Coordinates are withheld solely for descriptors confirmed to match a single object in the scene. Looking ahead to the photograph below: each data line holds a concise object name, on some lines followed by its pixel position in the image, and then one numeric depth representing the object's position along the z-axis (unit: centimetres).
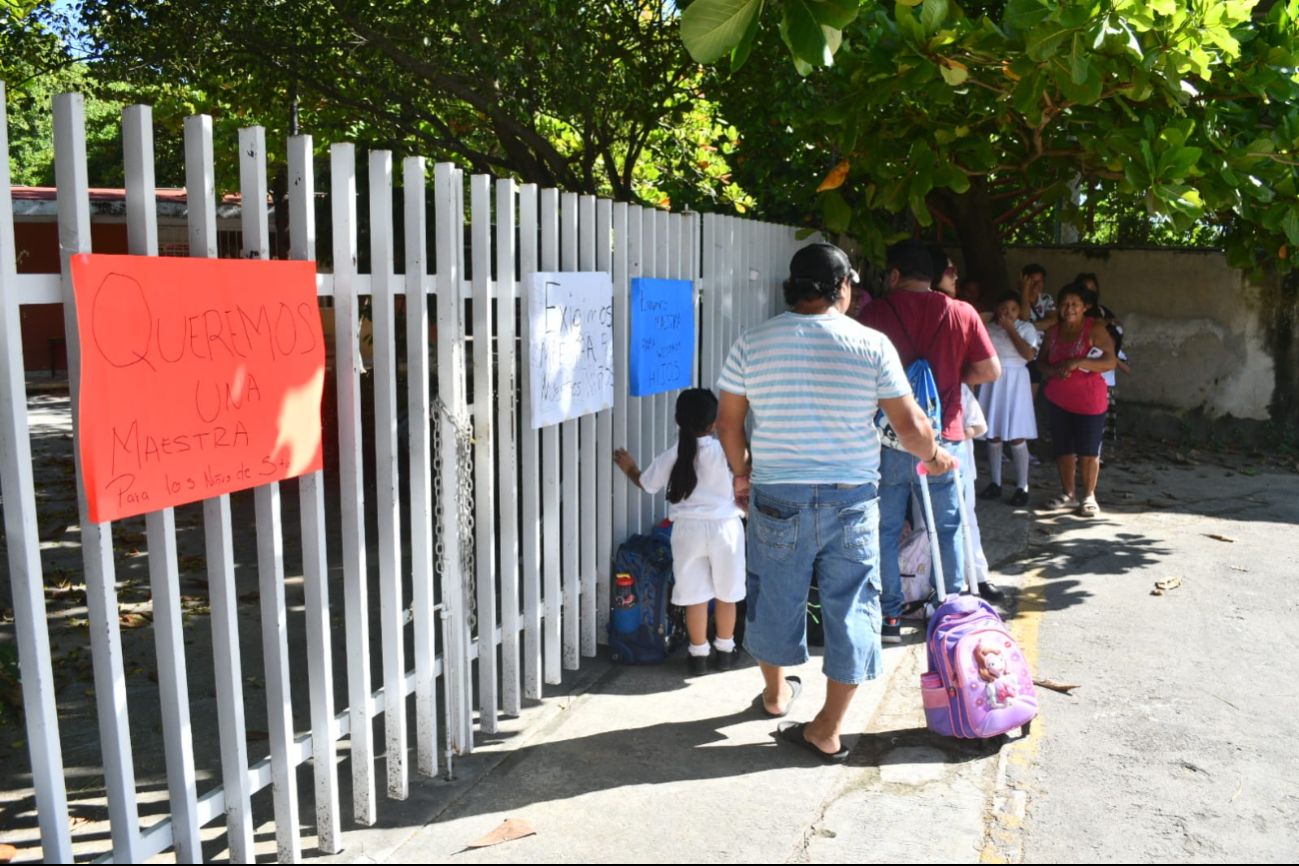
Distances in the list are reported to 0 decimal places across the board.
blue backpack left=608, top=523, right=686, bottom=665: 552
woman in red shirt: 857
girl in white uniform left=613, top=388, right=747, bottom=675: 523
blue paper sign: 570
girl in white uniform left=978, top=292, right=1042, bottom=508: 916
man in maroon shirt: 568
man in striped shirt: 429
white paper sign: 476
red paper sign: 278
